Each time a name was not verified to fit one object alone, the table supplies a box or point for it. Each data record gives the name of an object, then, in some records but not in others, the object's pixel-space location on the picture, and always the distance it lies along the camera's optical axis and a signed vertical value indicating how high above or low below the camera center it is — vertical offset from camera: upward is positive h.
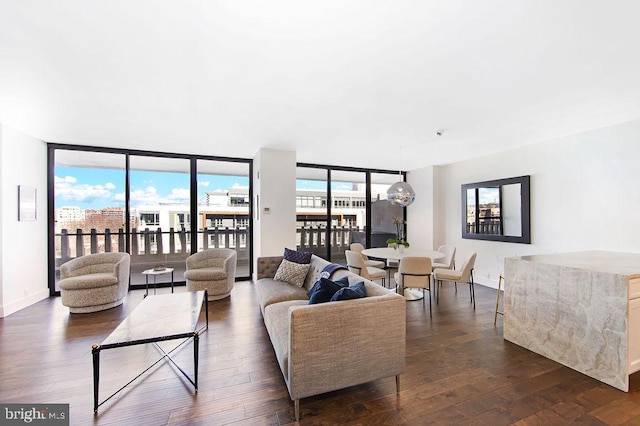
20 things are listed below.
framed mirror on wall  4.62 +0.02
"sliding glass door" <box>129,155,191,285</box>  5.12 +0.07
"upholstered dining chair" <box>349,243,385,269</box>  4.83 -0.89
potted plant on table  4.75 -0.56
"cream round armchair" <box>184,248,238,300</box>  4.16 -0.93
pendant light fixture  4.33 +0.30
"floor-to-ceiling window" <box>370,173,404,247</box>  6.80 -0.02
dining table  4.36 -0.69
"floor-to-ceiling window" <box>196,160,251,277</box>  5.47 +0.19
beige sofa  1.78 -0.93
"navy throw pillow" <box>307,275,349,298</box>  2.34 -0.65
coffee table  1.98 -0.95
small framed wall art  3.91 +0.19
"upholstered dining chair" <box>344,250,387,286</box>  3.99 -0.83
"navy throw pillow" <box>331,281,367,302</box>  2.03 -0.62
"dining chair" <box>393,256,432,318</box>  3.75 -0.84
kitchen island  2.20 -0.92
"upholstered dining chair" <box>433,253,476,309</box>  3.99 -0.94
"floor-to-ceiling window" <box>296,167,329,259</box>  6.17 +0.10
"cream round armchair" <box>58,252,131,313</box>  3.63 -0.92
